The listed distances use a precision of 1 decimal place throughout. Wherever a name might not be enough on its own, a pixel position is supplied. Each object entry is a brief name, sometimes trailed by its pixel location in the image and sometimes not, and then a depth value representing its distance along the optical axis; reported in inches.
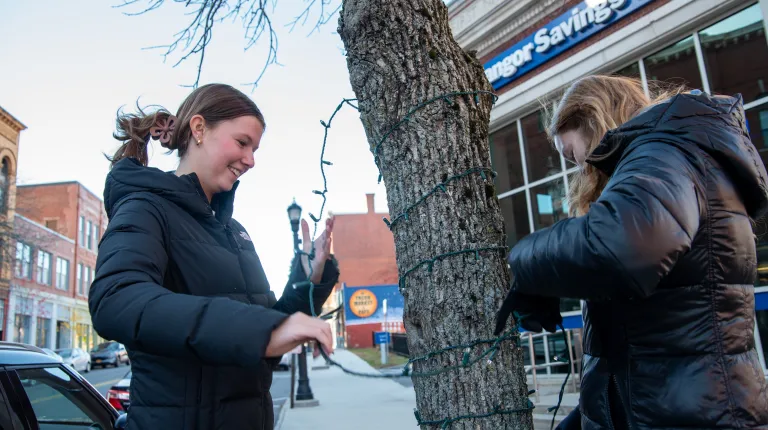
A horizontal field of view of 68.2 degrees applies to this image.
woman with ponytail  45.9
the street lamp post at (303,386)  467.6
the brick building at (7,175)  991.0
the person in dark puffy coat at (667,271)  45.1
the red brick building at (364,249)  2121.7
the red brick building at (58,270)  1226.6
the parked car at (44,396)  98.3
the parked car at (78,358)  860.0
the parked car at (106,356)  1105.4
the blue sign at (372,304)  971.3
